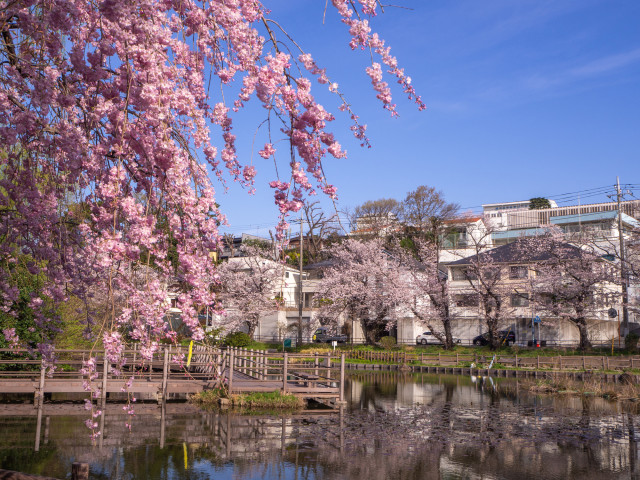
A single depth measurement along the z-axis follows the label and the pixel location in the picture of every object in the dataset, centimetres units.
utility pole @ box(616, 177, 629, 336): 3854
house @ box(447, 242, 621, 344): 4466
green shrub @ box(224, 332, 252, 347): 4334
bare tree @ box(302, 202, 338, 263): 6434
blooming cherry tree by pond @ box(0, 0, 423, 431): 493
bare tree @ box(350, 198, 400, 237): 6188
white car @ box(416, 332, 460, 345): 5050
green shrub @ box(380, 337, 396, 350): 4550
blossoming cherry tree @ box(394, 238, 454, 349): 4509
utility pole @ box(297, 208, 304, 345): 4844
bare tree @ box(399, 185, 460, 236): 5841
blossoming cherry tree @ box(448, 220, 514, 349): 4256
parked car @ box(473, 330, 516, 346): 4747
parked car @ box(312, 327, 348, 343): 5259
